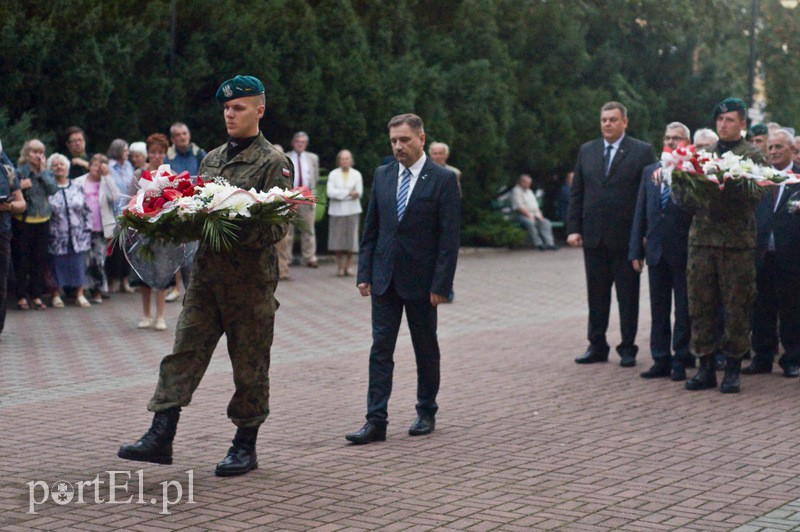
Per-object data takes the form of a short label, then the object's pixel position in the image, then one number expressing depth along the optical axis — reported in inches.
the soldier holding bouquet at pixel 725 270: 384.8
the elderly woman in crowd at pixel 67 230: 601.9
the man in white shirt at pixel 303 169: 781.9
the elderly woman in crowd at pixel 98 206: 615.2
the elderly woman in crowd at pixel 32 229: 580.1
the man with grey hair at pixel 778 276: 422.9
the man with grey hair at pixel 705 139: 422.9
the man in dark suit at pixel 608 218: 443.5
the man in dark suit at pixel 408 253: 312.3
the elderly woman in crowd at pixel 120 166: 626.2
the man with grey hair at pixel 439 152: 628.1
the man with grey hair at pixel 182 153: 599.2
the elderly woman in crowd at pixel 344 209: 796.6
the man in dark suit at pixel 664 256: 415.5
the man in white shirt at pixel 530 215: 1104.2
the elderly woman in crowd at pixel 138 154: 634.2
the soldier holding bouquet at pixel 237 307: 262.7
